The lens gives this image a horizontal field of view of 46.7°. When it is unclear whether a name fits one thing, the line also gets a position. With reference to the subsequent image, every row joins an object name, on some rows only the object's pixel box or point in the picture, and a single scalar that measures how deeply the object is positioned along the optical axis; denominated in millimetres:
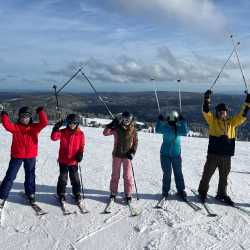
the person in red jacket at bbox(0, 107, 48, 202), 5600
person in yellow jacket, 5744
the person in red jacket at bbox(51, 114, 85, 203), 5685
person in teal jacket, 5897
